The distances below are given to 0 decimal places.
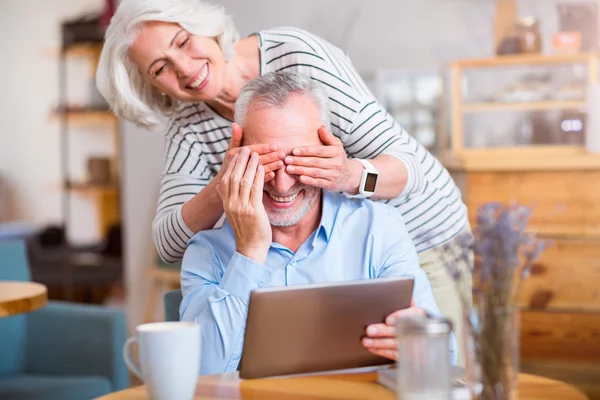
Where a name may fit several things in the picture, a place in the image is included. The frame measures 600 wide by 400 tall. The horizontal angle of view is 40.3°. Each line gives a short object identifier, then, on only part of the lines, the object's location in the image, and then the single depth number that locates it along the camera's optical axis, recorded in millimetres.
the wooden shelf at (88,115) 6082
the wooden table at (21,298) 2223
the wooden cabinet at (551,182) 3273
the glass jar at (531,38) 3504
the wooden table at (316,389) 1139
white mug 1068
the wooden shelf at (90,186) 6059
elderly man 1402
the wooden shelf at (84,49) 6027
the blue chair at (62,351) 2465
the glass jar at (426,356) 1001
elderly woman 1725
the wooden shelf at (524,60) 3352
